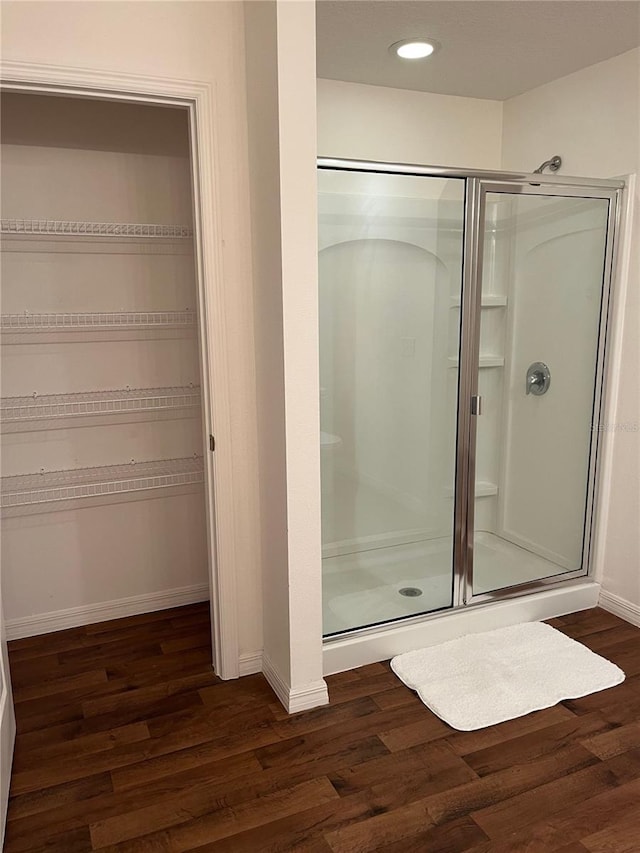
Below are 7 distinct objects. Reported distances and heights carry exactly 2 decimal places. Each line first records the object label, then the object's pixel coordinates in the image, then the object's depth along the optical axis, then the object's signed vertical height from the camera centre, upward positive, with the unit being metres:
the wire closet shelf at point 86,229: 2.77 +0.36
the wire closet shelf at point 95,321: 2.84 -0.03
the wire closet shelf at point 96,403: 2.89 -0.39
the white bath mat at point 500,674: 2.45 -1.40
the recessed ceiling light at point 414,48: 2.78 +1.09
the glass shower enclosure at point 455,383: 2.84 -0.32
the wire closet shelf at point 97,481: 2.93 -0.75
